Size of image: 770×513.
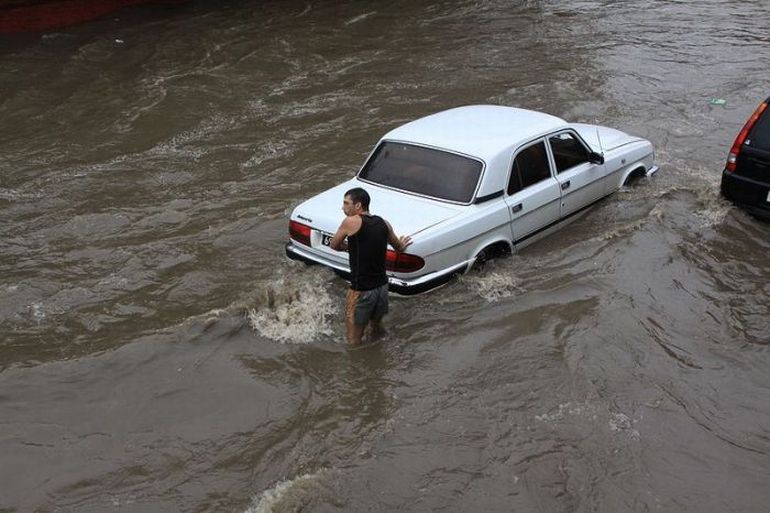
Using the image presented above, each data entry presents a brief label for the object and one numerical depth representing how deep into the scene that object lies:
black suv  8.12
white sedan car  6.67
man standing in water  5.82
